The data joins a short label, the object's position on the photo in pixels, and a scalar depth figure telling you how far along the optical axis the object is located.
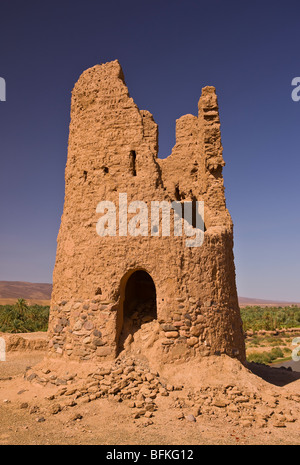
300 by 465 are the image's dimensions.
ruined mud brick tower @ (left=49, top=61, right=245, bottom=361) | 8.48
